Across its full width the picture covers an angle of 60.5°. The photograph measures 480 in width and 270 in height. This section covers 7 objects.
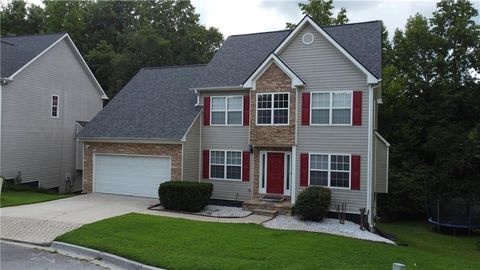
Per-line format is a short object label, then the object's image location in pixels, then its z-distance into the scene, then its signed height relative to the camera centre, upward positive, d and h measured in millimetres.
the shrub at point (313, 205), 15680 -2216
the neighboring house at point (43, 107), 22377 +2023
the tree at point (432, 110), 24328 +2711
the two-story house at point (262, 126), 16750 +847
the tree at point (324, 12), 34250 +11308
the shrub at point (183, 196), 16594 -2099
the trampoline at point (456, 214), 19984 -3166
